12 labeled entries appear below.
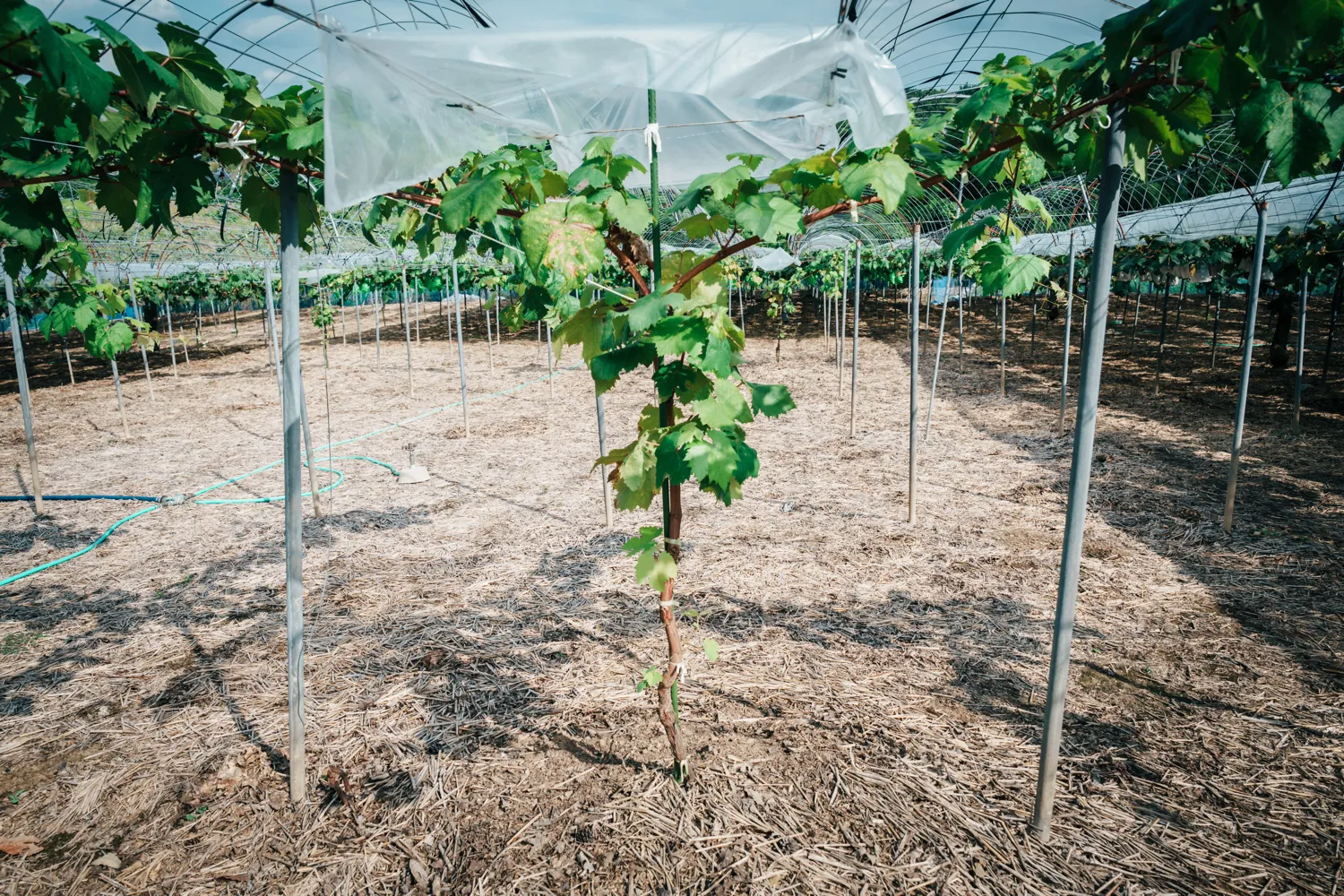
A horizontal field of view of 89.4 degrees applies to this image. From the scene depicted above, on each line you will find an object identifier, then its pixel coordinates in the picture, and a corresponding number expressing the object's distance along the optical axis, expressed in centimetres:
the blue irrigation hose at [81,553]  434
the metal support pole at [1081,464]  168
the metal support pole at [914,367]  444
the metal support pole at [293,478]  209
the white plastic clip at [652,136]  167
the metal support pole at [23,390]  511
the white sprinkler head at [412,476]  638
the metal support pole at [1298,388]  637
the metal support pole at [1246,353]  407
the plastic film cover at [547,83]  148
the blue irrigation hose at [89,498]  589
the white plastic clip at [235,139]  183
